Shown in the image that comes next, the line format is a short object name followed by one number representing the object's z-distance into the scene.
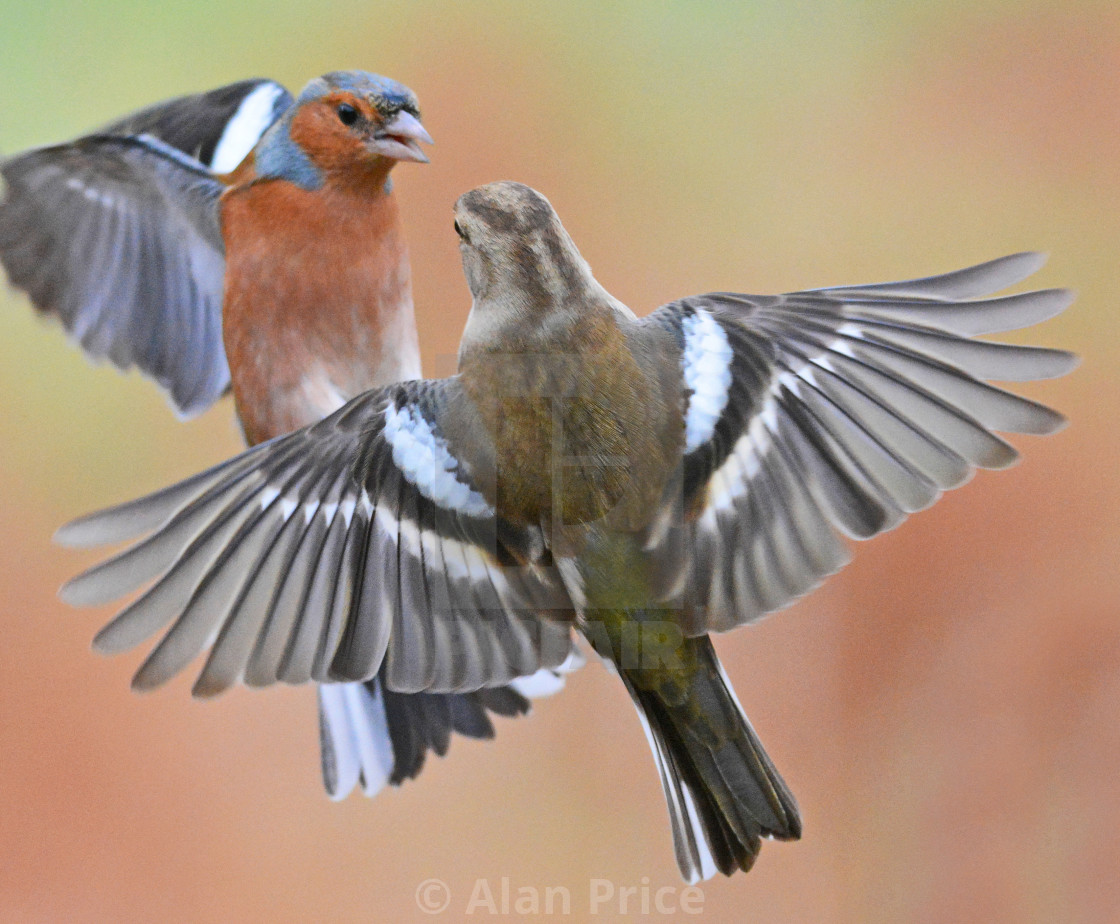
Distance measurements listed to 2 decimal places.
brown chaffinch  3.77
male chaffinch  3.81
